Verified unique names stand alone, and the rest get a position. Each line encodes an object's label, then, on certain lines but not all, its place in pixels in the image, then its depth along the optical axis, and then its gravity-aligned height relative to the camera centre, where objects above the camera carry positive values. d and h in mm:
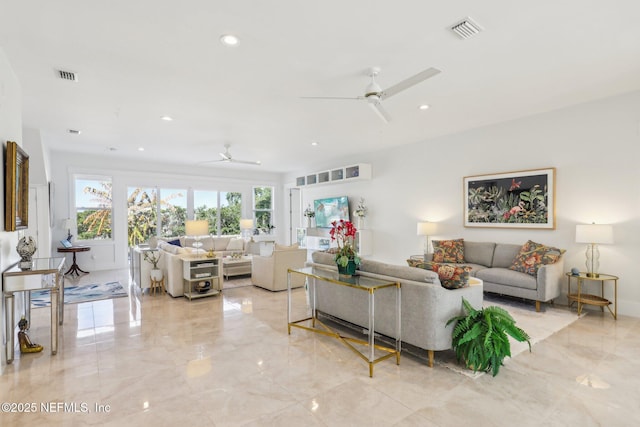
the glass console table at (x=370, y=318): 2693 -941
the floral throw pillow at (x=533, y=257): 4371 -632
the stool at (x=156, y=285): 5391 -1202
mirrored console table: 2826 -640
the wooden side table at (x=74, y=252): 6832 -822
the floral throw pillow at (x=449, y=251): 5406 -661
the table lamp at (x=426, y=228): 5965 -296
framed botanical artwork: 4770 +191
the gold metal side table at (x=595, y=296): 3973 -1112
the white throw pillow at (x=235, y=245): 8273 -812
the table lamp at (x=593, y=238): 3938 -336
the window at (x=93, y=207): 7684 +176
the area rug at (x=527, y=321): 2834 -1323
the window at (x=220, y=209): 9281 +130
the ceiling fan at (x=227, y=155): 6612 +1217
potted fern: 2539 -1006
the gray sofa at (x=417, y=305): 2695 -823
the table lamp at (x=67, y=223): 7070 -188
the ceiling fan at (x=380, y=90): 2729 +1147
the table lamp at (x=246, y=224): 8712 -291
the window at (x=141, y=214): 8273 +0
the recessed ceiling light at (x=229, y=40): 2658 +1454
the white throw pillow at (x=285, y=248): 5659 -614
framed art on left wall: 2881 +259
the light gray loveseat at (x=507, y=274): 4176 -867
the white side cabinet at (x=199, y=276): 5004 -977
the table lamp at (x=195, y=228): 5133 -228
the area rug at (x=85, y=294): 4852 -1313
